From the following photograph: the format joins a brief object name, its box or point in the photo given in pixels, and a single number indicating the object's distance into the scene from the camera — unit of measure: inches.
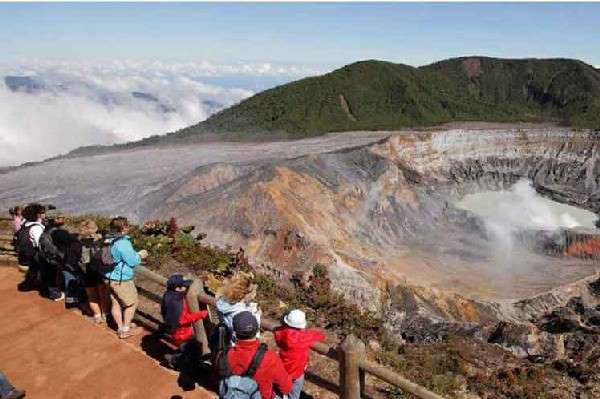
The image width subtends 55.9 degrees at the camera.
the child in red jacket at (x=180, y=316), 353.4
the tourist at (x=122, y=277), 396.2
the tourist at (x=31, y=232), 480.7
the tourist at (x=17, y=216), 566.3
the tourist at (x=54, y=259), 450.6
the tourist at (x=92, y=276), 427.8
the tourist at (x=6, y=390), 344.2
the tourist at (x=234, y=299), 300.8
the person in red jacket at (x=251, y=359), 257.3
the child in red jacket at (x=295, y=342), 288.7
